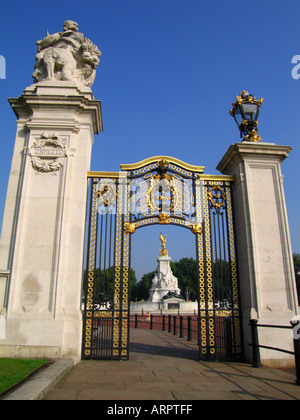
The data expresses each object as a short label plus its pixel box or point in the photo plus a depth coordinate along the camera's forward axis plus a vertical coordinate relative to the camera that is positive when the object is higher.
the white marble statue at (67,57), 9.18 +6.66
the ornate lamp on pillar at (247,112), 9.52 +5.35
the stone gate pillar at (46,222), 7.19 +1.90
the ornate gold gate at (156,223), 8.01 +1.85
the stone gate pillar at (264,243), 7.79 +1.51
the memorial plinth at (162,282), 45.84 +3.06
